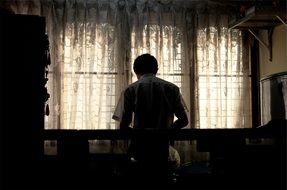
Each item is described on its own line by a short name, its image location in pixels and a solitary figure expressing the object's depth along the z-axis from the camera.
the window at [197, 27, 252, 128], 4.92
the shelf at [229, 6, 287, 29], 3.98
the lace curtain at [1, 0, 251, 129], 4.71
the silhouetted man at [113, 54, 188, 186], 2.60
